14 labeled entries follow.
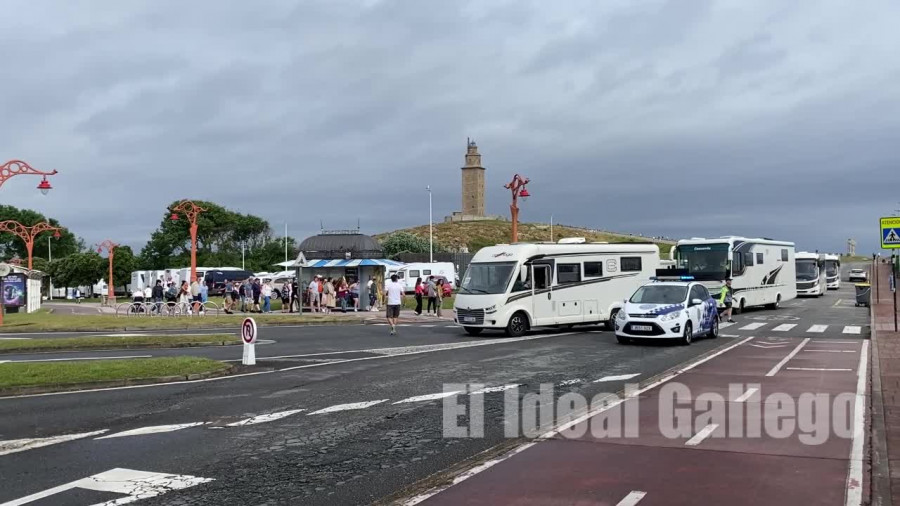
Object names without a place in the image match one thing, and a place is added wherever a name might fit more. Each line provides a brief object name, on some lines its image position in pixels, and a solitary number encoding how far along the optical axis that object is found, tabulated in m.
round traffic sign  15.52
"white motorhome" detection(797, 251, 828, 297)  50.34
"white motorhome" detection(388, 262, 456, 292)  56.34
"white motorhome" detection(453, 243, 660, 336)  23.11
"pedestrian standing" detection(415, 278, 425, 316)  33.62
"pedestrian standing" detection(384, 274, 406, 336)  23.91
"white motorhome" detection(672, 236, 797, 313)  32.03
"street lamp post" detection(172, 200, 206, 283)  38.72
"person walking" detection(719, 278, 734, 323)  29.59
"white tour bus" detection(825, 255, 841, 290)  63.28
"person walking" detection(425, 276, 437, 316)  33.75
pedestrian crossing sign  23.16
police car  19.41
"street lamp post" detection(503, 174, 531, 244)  34.94
